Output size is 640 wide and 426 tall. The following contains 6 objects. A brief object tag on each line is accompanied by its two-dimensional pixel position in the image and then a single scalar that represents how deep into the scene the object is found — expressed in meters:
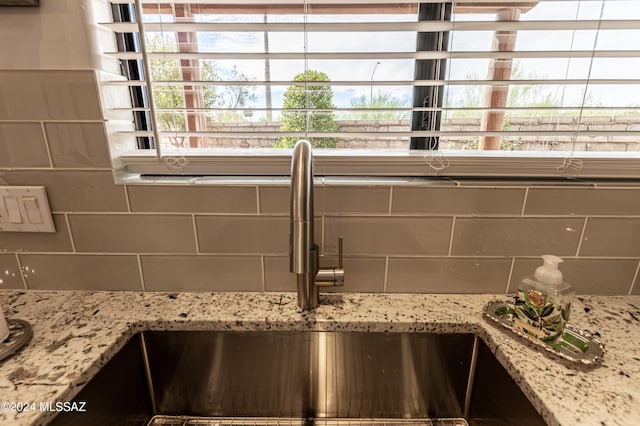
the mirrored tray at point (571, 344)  0.60
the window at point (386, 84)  0.70
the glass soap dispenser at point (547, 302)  0.61
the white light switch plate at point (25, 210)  0.74
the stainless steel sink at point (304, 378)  0.73
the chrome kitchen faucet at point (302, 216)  0.58
